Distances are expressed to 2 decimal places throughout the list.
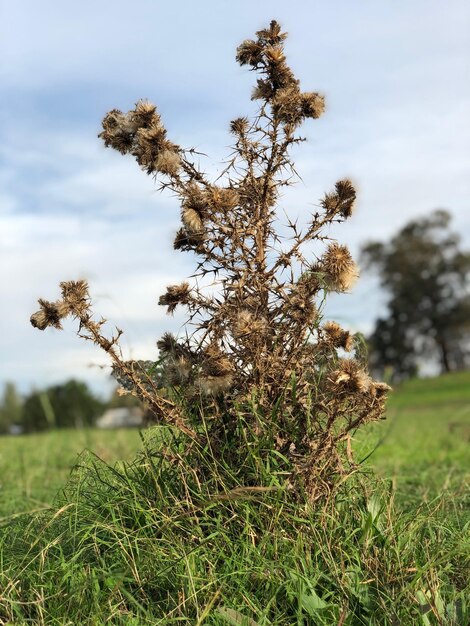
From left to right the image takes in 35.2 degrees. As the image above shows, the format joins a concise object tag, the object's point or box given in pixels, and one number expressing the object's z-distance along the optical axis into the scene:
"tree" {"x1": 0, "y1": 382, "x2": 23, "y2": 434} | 47.76
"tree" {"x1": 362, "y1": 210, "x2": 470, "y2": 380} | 51.19
